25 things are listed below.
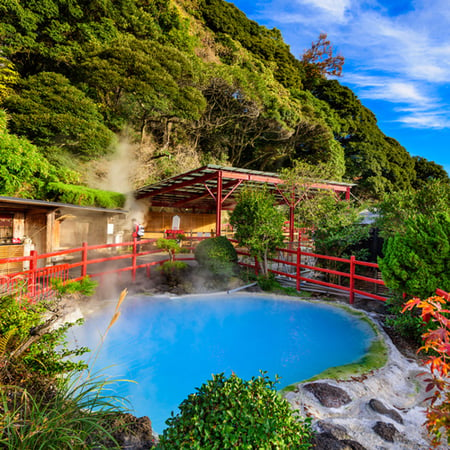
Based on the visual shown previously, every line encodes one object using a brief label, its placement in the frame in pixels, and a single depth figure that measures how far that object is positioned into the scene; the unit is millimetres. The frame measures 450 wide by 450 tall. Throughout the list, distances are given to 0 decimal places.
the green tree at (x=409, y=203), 6570
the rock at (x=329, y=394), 3252
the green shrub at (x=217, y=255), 9070
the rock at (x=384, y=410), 2966
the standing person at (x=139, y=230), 12653
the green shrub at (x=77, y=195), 11695
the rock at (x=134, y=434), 2182
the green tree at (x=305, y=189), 12719
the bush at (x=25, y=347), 2183
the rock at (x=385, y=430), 2631
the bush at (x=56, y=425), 1652
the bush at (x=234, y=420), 1608
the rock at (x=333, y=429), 2600
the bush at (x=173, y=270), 9297
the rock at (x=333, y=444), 2393
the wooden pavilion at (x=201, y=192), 11516
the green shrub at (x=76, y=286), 6177
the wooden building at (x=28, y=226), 8565
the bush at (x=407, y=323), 4646
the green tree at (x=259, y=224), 8867
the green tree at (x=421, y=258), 4250
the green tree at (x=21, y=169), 9641
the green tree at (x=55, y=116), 14008
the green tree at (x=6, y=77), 13969
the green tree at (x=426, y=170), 38656
